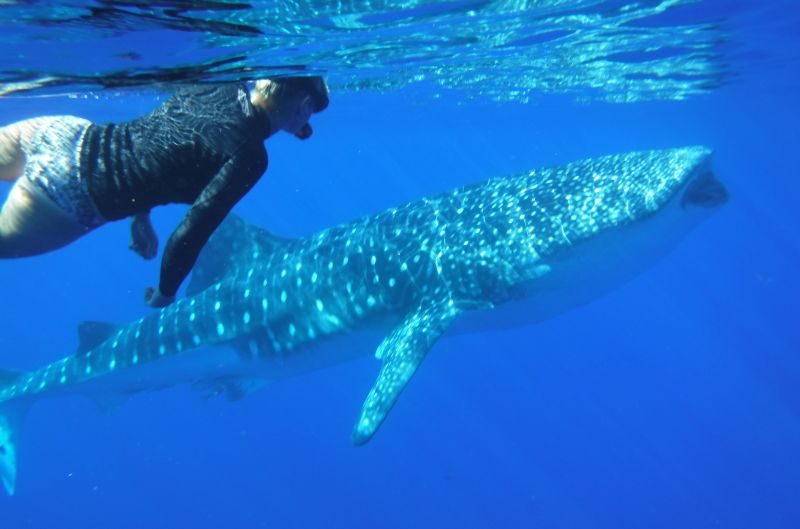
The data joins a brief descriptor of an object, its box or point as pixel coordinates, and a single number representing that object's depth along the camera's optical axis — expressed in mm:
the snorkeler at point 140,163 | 4281
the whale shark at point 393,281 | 7426
